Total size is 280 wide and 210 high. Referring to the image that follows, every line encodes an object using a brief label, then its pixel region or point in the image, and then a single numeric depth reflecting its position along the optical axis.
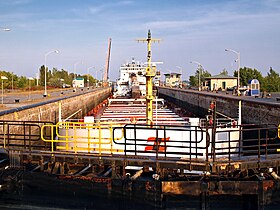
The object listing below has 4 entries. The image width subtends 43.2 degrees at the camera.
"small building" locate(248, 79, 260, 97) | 52.66
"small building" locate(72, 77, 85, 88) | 144.11
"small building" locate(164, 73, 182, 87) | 154.62
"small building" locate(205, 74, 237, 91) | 102.44
